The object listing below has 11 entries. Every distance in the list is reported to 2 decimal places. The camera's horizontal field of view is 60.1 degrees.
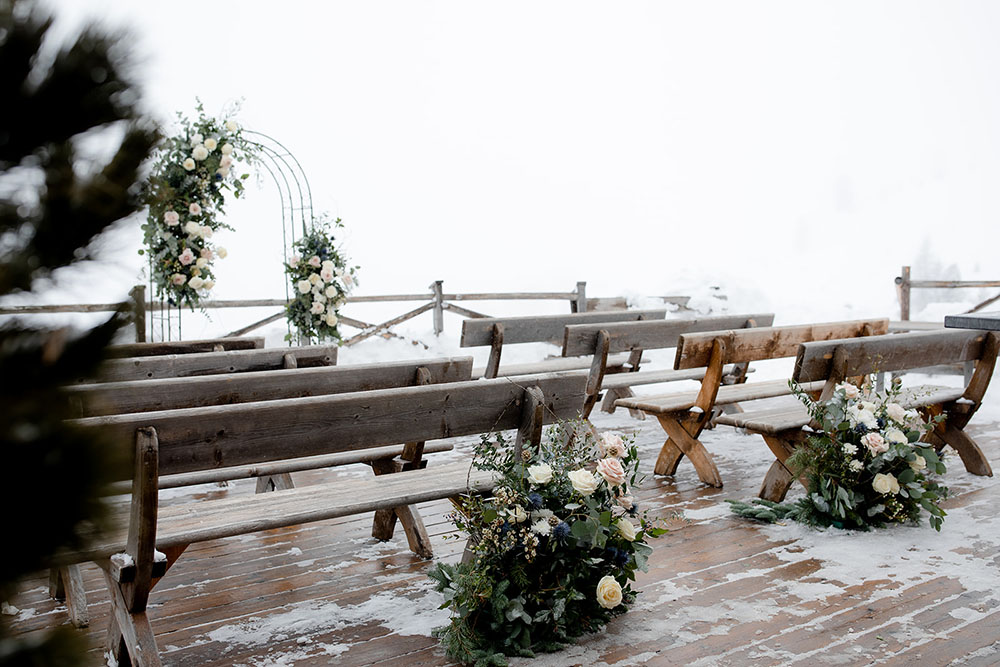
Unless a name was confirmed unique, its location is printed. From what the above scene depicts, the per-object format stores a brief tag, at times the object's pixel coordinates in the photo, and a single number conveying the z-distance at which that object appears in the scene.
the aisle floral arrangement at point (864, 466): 3.63
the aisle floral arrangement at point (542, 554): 2.62
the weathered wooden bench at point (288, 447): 2.28
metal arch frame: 17.05
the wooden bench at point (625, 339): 5.03
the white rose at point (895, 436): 3.61
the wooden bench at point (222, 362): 3.91
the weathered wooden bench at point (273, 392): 2.89
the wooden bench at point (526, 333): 5.36
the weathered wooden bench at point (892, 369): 3.96
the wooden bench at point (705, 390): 4.29
